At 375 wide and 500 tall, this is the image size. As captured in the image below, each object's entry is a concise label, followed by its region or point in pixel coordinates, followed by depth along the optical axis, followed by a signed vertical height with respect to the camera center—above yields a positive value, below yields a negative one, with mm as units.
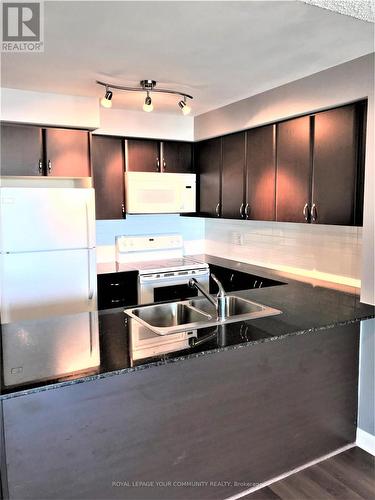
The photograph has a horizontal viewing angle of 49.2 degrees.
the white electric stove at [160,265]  3708 -516
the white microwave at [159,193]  3756 +175
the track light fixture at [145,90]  2770 +875
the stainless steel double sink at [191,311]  2299 -592
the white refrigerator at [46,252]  2920 -300
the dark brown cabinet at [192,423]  1631 -995
